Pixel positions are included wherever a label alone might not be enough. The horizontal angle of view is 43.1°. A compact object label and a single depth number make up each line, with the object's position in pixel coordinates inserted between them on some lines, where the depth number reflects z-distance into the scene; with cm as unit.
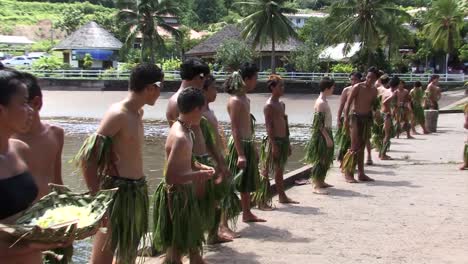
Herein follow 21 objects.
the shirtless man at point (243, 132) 600
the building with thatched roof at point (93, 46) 5072
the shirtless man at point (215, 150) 512
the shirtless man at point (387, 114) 1162
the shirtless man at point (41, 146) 346
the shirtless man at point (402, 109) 1441
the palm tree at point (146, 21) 4488
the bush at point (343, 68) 4033
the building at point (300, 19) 8400
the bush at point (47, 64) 4334
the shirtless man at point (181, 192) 447
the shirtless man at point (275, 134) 703
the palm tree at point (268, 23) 4269
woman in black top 254
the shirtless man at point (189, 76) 506
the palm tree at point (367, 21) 3922
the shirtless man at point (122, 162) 396
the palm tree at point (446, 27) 3978
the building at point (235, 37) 4719
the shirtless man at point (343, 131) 946
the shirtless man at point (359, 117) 895
